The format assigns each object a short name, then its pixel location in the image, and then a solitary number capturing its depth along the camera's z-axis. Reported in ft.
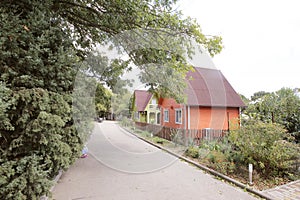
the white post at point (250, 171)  13.09
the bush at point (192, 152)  20.56
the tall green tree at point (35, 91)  7.06
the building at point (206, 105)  34.91
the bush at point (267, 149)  13.85
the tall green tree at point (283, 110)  22.86
